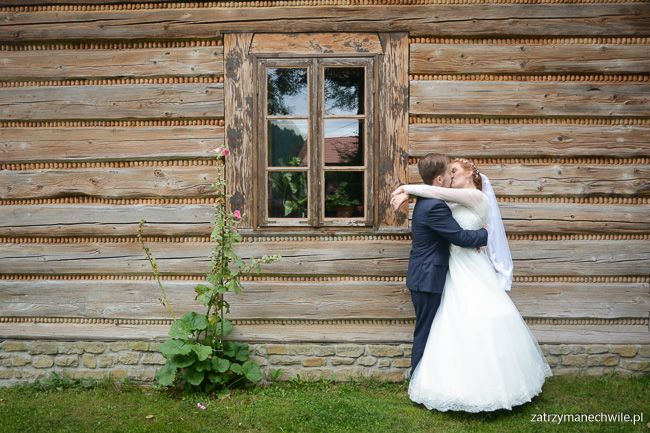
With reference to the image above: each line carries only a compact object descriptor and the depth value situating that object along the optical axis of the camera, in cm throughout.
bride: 428
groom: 441
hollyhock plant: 471
